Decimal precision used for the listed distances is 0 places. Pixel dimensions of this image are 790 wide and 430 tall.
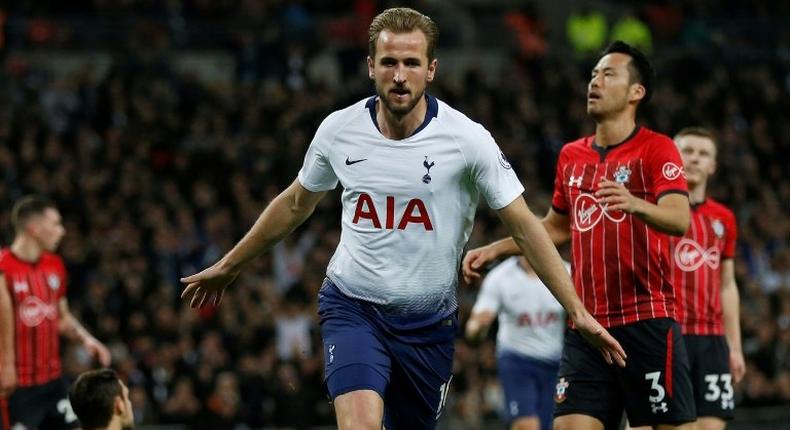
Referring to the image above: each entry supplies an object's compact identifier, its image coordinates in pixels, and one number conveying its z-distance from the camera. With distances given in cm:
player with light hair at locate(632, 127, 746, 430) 1692
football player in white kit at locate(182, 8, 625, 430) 1243
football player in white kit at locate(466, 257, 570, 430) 2375
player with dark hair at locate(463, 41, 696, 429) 1439
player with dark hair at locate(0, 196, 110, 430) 1995
